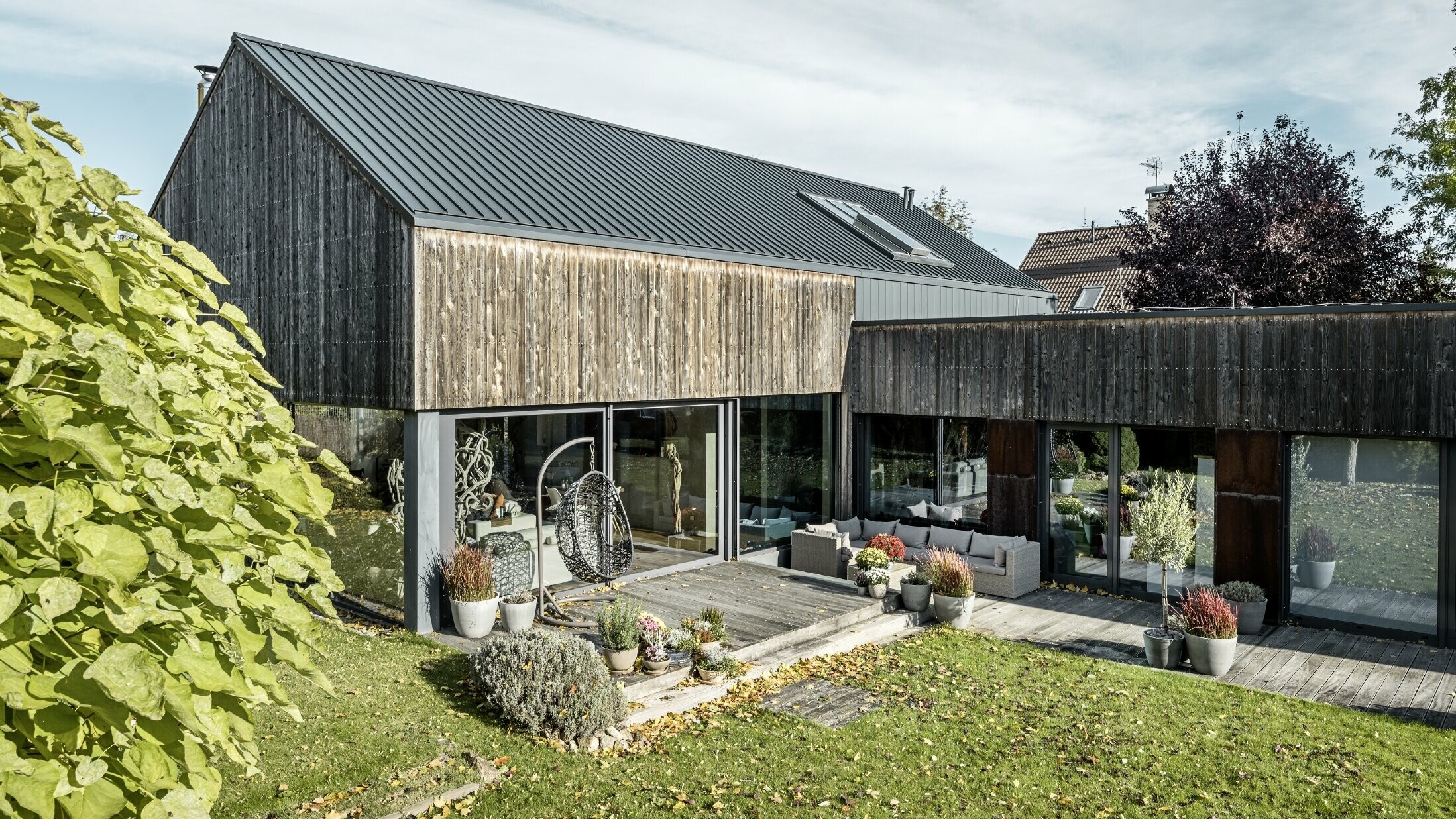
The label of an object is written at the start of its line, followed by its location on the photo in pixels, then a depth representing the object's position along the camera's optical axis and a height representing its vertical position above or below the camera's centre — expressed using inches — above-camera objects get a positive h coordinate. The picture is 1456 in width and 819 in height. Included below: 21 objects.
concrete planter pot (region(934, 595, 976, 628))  424.8 -99.1
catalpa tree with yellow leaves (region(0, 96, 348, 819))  61.1 -9.4
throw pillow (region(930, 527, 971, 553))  519.2 -80.6
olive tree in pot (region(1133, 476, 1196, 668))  371.2 -62.4
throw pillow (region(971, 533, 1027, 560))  498.9 -80.0
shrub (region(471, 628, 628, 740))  286.2 -92.4
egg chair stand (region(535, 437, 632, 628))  390.9 -63.5
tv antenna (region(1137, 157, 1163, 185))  1106.9 +283.4
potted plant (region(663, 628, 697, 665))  342.6 -92.9
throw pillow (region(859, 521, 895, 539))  550.6 -79.2
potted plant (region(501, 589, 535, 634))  372.8 -87.9
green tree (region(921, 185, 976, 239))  1790.1 +373.7
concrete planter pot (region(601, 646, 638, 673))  329.7 -94.2
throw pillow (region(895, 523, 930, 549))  534.6 -80.7
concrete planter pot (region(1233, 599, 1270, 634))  414.0 -99.0
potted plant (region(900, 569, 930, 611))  437.1 -92.5
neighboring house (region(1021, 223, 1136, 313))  1187.9 +198.7
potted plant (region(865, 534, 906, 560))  481.1 -77.7
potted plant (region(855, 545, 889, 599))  442.9 -84.7
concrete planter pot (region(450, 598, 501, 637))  374.9 -89.2
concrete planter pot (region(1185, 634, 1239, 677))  358.3 -101.3
